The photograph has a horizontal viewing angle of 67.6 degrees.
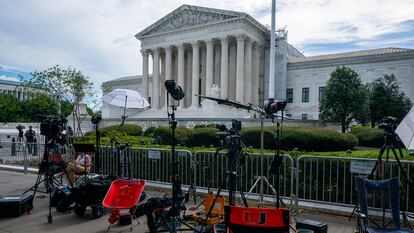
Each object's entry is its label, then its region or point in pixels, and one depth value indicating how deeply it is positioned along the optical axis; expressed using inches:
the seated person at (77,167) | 336.2
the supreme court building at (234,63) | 1729.8
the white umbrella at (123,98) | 390.0
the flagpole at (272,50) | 1221.7
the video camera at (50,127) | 271.9
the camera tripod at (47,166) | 284.0
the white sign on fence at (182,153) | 322.2
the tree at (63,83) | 1374.3
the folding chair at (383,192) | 183.5
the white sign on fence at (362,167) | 232.5
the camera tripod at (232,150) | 190.4
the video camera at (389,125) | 198.1
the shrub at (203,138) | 669.9
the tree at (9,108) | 2016.6
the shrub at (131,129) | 871.6
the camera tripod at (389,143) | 197.3
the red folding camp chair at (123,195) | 232.7
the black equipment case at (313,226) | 187.8
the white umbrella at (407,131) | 180.1
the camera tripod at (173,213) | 194.7
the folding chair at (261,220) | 142.3
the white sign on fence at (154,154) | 334.8
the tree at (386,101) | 1284.4
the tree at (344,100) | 1305.4
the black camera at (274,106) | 208.2
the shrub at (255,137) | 589.3
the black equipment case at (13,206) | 246.8
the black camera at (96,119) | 330.2
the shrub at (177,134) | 628.4
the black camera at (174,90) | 194.5
